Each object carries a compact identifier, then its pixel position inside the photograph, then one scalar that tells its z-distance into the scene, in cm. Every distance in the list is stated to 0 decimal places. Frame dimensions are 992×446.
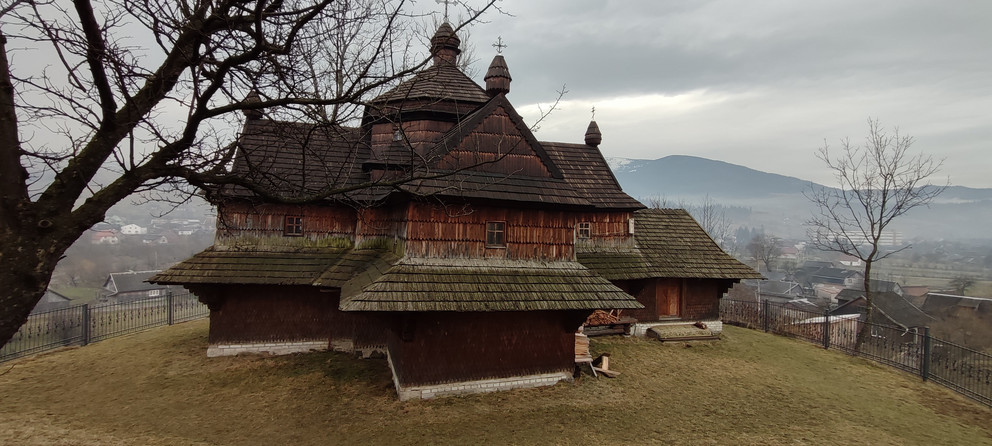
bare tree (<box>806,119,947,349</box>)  1755
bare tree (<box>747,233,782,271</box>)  8249
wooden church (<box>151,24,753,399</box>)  938
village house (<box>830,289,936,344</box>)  3403
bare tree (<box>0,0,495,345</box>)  386
